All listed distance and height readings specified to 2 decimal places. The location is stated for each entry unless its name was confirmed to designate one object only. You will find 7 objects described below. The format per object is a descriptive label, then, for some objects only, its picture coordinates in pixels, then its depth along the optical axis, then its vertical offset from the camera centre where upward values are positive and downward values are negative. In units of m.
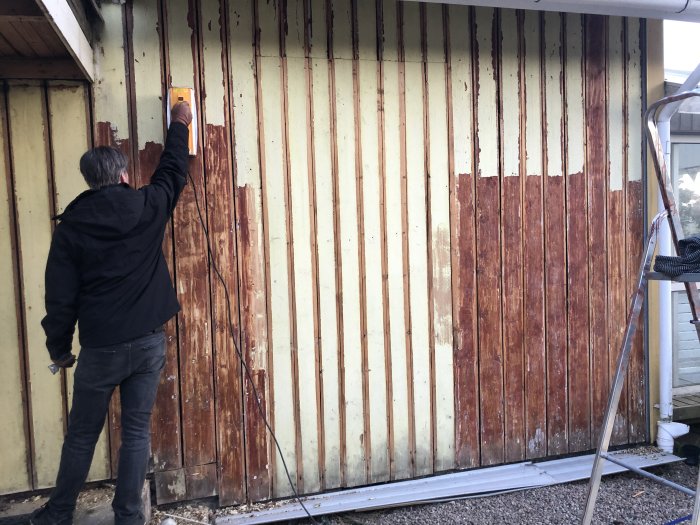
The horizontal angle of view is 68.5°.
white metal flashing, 2.92 -1.56
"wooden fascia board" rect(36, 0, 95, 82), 2.00 +0.93
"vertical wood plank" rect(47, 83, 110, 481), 2.72 +0.59
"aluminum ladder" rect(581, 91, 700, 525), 2.26 -0.23
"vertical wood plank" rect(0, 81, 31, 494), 2.69 -0.57
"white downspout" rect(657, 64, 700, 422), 3.64 -0.83
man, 2.23 -0.31
